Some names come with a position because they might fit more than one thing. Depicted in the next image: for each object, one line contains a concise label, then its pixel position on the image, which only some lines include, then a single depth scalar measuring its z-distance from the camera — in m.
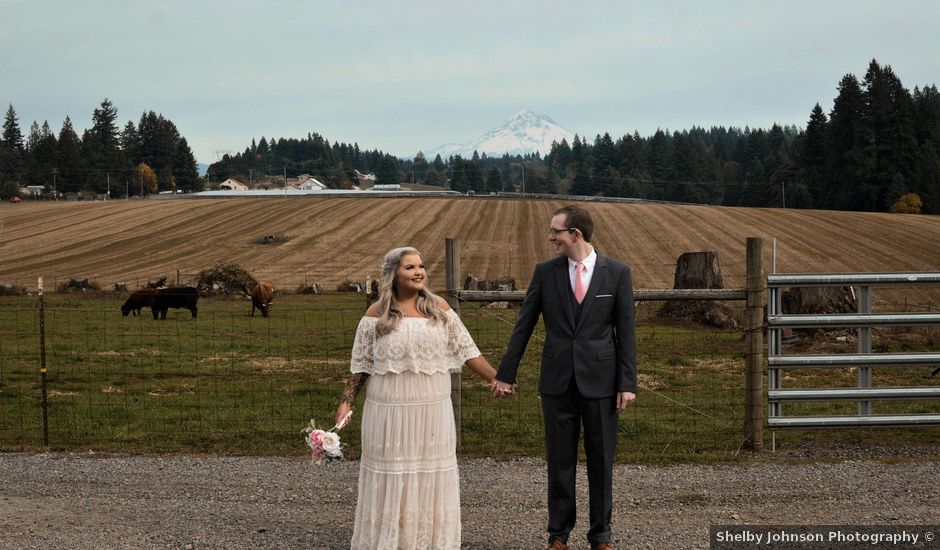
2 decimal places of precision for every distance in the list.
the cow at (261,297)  26.57
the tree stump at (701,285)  20.92
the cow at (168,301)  25.58
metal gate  8.99
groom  5.98
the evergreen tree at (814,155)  88.06
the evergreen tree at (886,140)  77.56
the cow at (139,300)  26.00
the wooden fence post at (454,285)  9.12
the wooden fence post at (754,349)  9.08
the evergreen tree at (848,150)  79.00
